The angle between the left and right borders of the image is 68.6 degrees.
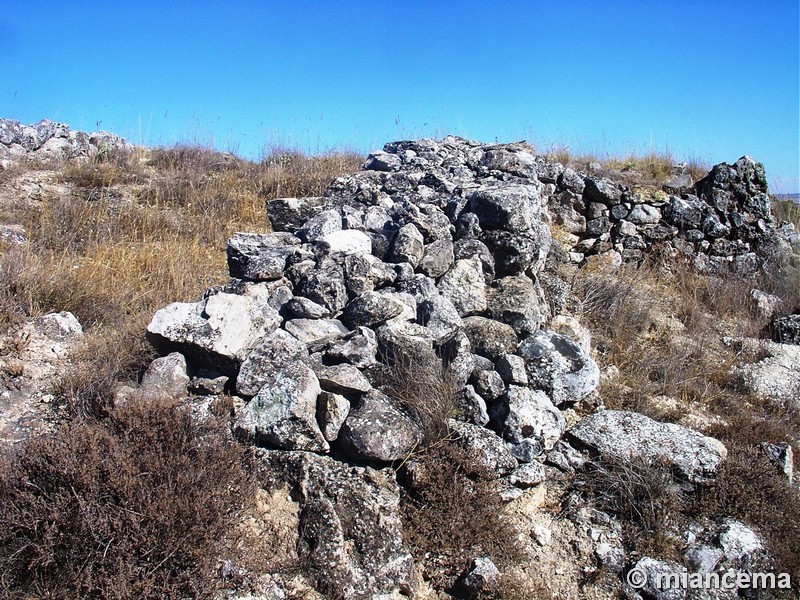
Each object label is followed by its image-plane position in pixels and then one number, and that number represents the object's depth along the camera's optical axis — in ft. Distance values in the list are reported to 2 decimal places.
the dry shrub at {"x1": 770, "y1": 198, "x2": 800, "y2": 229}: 33.99
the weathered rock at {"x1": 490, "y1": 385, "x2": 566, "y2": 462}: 12.59
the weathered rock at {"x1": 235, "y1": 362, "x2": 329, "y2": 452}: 11.25
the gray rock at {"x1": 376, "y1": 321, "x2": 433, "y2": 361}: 12.76
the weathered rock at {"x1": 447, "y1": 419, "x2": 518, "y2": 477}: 11.79
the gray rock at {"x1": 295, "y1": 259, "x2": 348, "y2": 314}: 14.19
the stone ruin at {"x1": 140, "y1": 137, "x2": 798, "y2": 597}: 11.20
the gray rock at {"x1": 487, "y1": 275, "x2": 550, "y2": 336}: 15.08
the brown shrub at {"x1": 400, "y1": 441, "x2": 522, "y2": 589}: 10.56
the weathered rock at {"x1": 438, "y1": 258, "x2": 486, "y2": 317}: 15.35
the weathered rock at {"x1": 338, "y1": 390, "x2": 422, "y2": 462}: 11.29
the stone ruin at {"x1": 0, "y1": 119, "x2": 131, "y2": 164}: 29.89
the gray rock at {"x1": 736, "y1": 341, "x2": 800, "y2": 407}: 17.80
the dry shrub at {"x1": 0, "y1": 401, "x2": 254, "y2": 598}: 8.45
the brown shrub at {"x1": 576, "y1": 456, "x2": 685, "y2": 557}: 11.62
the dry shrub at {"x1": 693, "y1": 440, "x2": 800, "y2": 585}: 11.82
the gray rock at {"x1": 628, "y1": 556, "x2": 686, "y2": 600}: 10.69
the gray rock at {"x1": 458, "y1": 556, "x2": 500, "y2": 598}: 10.01
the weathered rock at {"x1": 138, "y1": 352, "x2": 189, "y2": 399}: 11.83
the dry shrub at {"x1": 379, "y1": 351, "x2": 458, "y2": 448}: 11.98
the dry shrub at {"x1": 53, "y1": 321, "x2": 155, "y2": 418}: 11.48
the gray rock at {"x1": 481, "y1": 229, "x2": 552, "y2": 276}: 16.69
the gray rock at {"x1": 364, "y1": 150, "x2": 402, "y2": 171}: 22.74
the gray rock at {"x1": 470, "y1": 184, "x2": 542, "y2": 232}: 16.83
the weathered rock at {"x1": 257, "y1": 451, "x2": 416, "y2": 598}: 9.77
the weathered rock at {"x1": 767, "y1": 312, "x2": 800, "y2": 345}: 21.90
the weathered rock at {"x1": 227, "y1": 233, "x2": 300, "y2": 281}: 14.70
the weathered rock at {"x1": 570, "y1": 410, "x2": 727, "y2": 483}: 12.84
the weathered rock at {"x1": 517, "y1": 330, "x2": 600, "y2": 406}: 13.94
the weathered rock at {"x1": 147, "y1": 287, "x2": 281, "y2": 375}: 12.30
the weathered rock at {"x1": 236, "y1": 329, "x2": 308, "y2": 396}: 12.03
